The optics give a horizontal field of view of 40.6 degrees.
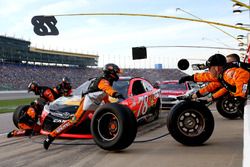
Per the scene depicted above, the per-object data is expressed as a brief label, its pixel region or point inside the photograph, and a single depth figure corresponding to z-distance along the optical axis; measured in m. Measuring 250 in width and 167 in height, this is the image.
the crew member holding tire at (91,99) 6.15
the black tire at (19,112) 8.59
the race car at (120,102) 6.93
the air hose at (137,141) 6.64
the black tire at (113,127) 5.55
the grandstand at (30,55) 56.56
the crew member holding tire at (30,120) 7.89
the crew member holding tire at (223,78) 5.38
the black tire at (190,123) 6.05
